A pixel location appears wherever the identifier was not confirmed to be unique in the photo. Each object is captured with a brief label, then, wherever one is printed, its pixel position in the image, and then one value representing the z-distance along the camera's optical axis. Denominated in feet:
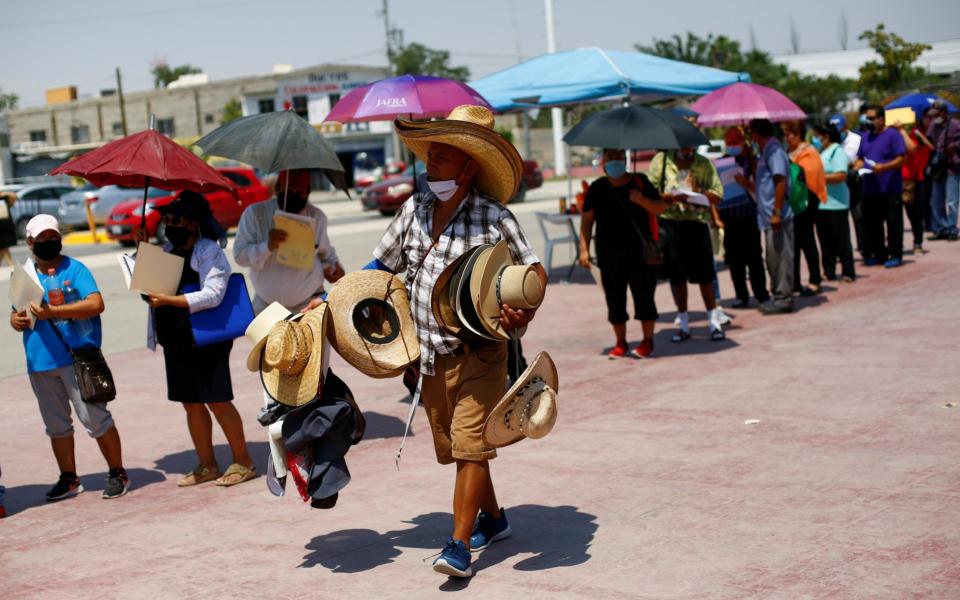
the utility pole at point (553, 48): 112.98
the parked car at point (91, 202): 105.70
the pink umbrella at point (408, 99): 29.30
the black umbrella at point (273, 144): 22.99
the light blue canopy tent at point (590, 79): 48.19
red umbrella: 21.04
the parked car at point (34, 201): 104.88
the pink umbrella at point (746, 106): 36.94
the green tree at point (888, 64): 171.63
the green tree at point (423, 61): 246.68
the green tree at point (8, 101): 286.05
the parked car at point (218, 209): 85.15
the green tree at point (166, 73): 366.82
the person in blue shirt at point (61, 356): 21.83
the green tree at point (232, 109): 211.10
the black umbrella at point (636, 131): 30.27
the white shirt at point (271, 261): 24.48
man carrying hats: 16.33
